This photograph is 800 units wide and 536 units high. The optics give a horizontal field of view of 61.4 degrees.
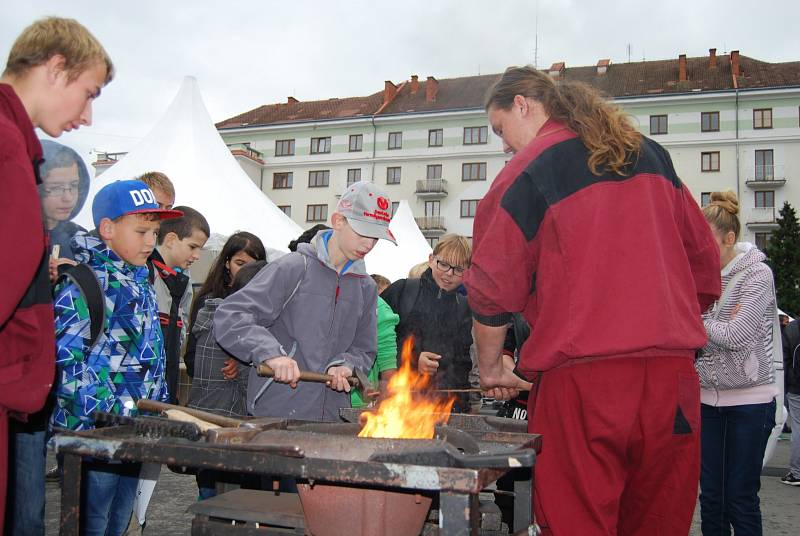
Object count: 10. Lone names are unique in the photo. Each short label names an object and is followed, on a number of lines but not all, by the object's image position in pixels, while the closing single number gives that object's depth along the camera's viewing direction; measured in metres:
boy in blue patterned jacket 2.61
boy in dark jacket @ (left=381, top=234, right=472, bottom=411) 5.07
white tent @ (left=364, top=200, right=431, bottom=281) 15.11
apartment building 37.97
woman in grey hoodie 3.50
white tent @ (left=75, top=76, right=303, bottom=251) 10.04
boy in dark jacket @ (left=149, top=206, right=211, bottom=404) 3.87
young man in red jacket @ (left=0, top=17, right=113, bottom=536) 1.53
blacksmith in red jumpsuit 1.98
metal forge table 1.60
